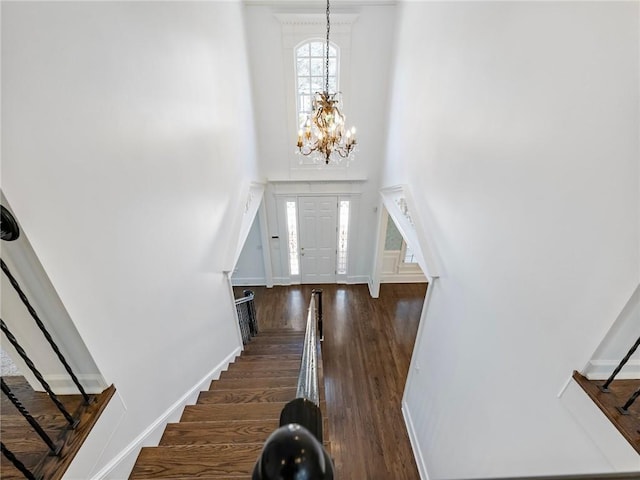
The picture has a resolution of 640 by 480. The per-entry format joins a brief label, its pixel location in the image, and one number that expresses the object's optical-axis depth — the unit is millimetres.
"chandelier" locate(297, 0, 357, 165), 2928
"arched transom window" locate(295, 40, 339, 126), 4477
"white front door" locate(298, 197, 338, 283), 5648
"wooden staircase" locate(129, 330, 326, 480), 1565
